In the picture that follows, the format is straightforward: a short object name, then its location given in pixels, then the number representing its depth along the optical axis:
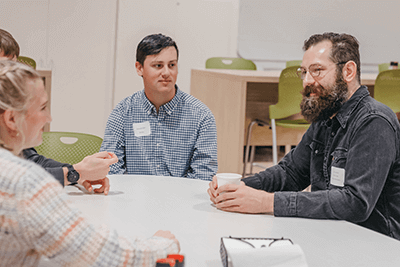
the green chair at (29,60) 3.84
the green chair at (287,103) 3.87
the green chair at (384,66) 6.00
